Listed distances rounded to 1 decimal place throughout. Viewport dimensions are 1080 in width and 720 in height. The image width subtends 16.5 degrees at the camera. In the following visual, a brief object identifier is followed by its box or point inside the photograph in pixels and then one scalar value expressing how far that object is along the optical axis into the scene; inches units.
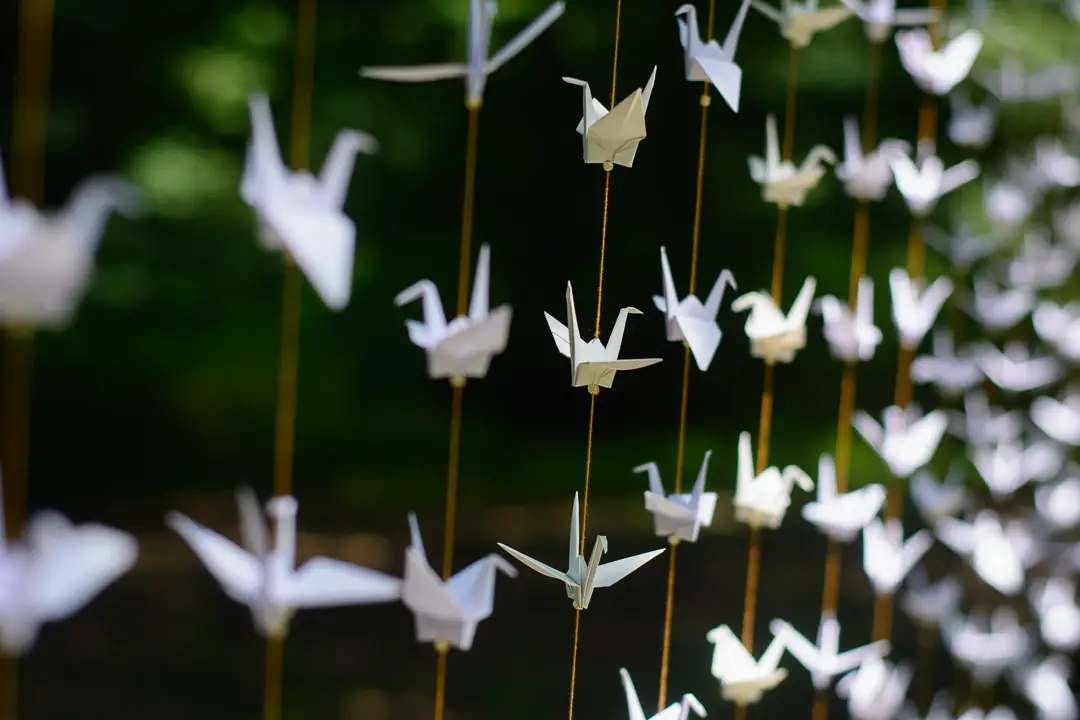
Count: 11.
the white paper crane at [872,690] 90.3
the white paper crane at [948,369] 101.1
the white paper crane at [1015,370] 105.4
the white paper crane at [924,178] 89.6
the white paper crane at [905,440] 92.4
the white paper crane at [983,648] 101.3
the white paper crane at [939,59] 90.3
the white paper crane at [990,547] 96.9
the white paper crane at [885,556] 91.2
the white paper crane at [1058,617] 106.2
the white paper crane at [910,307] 91.7
